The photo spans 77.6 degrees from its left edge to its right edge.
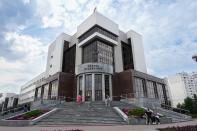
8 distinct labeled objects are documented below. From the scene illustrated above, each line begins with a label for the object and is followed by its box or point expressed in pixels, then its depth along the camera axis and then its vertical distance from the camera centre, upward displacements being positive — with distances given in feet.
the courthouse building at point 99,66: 86.82 +23.62
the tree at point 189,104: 89.74 -9.59
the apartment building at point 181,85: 290.11 +14.36
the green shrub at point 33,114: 39.98 -6.68
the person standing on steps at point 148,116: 36.16 -7.11
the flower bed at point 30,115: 38.84 -7.00
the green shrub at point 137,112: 38.54 -6.54
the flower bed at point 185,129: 20.30 -6.21
